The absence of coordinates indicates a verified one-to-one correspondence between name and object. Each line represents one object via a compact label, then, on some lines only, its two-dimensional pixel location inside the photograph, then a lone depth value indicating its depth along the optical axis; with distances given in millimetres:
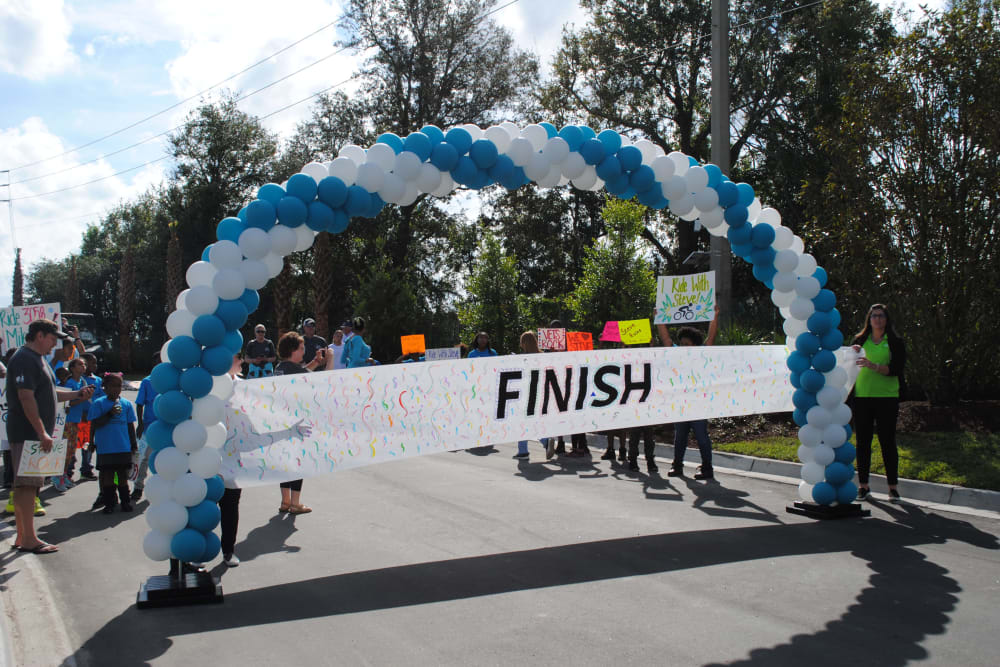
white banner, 6109
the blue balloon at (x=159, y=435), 5289
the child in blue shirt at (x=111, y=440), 8273
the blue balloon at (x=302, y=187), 5664
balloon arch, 5340
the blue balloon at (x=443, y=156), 6152
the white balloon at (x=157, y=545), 5332
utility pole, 13492
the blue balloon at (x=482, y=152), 6312
